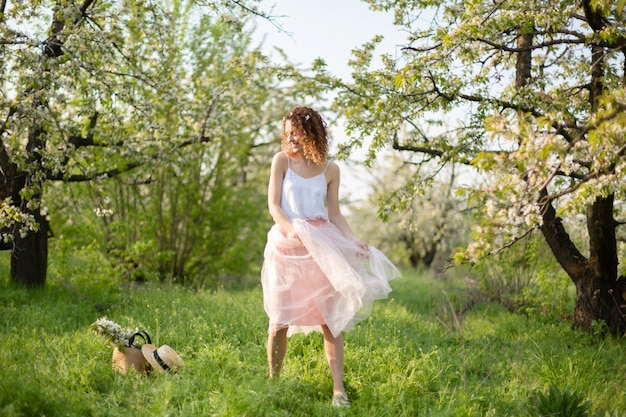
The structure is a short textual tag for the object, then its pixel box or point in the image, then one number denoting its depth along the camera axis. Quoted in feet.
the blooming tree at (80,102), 17.49
